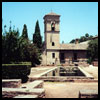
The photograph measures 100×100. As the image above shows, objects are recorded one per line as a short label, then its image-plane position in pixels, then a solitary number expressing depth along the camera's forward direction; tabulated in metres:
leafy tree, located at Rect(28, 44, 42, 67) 27.27
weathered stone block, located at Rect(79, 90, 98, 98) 6.48
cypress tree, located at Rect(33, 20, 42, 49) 37.50
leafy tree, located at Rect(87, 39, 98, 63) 35.31
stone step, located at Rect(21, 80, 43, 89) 8.71
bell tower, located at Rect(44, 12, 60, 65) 36.41
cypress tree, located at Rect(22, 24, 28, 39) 36.46
